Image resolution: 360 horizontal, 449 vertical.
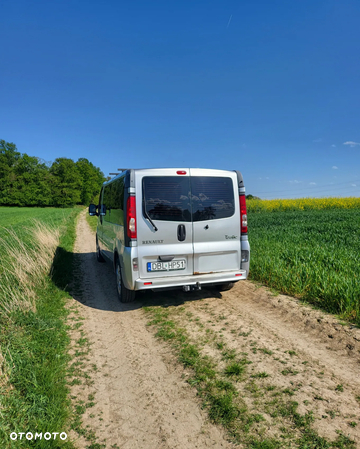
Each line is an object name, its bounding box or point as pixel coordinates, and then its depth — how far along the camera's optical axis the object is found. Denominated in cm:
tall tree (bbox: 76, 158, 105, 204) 8819
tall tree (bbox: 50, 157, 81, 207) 7812
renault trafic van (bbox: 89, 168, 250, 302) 500
